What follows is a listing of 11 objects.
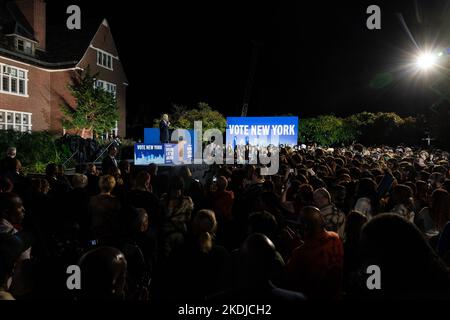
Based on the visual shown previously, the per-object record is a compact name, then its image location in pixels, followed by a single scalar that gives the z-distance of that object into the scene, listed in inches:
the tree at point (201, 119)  1520.7
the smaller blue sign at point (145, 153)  608.7
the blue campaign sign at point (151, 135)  842.8
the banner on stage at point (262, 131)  975.0
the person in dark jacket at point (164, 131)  700.0
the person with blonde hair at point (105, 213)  163.5
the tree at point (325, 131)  1642.5
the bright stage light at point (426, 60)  477.1
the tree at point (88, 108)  1181.1
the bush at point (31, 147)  604.1
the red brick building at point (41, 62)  1081.4
